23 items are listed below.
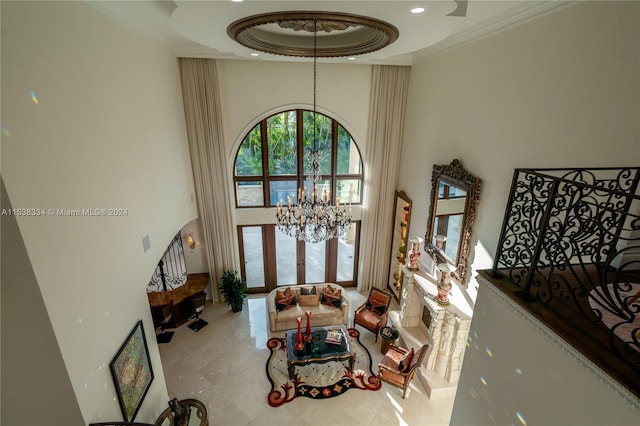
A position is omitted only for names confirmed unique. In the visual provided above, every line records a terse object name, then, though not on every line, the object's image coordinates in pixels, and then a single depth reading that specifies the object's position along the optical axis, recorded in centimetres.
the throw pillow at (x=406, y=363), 542
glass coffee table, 566
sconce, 745
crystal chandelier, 462
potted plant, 731
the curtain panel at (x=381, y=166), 690
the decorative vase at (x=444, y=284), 519
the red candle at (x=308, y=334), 598
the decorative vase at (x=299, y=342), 578
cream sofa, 693
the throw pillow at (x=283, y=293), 724
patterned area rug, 548
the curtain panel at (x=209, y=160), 626
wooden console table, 682
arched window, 717
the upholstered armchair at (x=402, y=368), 532
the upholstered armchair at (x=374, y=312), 680
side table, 621
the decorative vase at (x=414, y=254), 640
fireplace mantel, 521
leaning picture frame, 359
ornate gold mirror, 489
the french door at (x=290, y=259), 799
